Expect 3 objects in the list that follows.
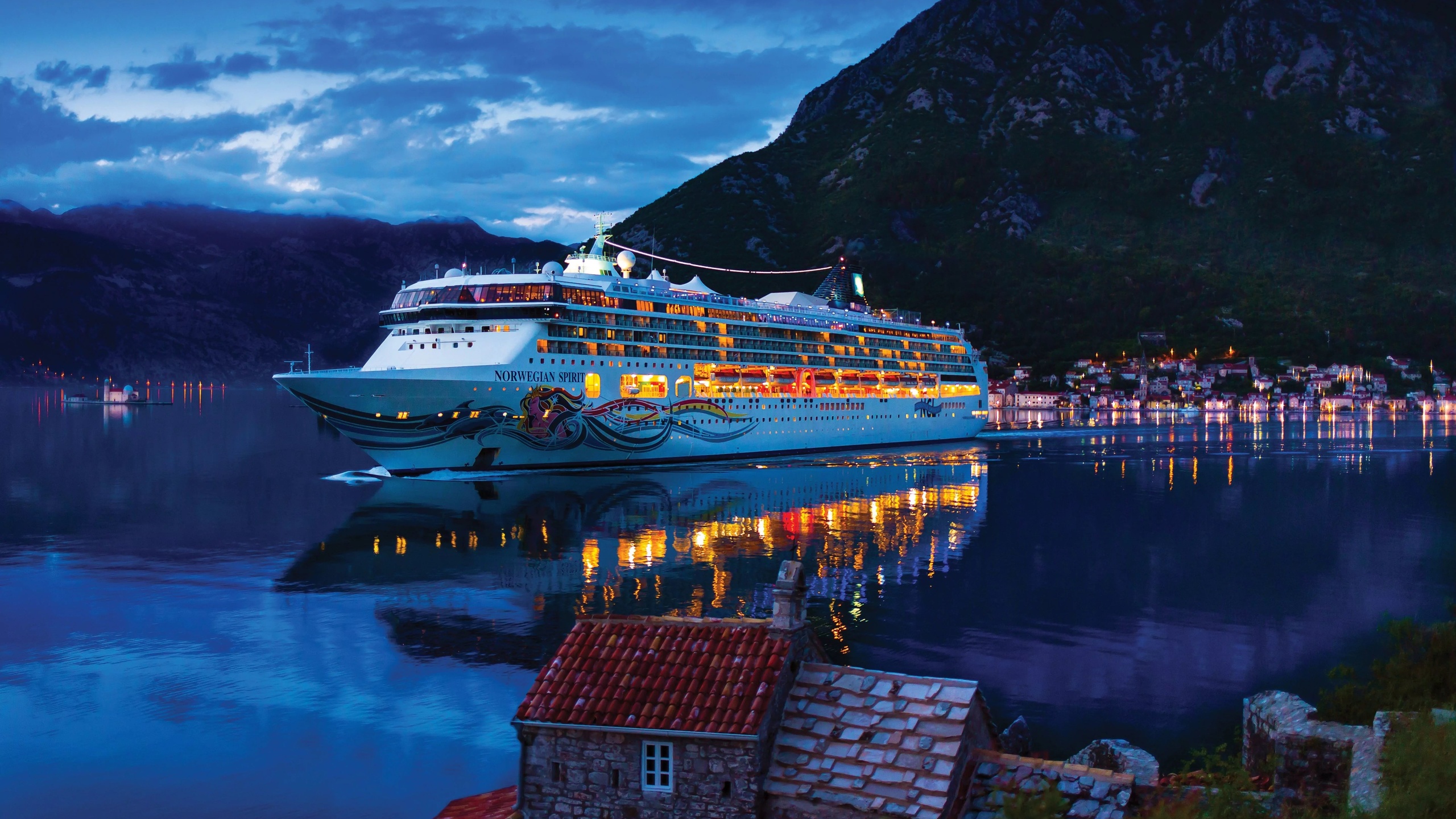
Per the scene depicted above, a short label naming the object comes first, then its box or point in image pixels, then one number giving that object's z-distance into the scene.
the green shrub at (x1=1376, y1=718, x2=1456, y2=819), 8.71
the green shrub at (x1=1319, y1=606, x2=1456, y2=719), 15.36
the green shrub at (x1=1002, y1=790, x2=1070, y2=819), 9.96
